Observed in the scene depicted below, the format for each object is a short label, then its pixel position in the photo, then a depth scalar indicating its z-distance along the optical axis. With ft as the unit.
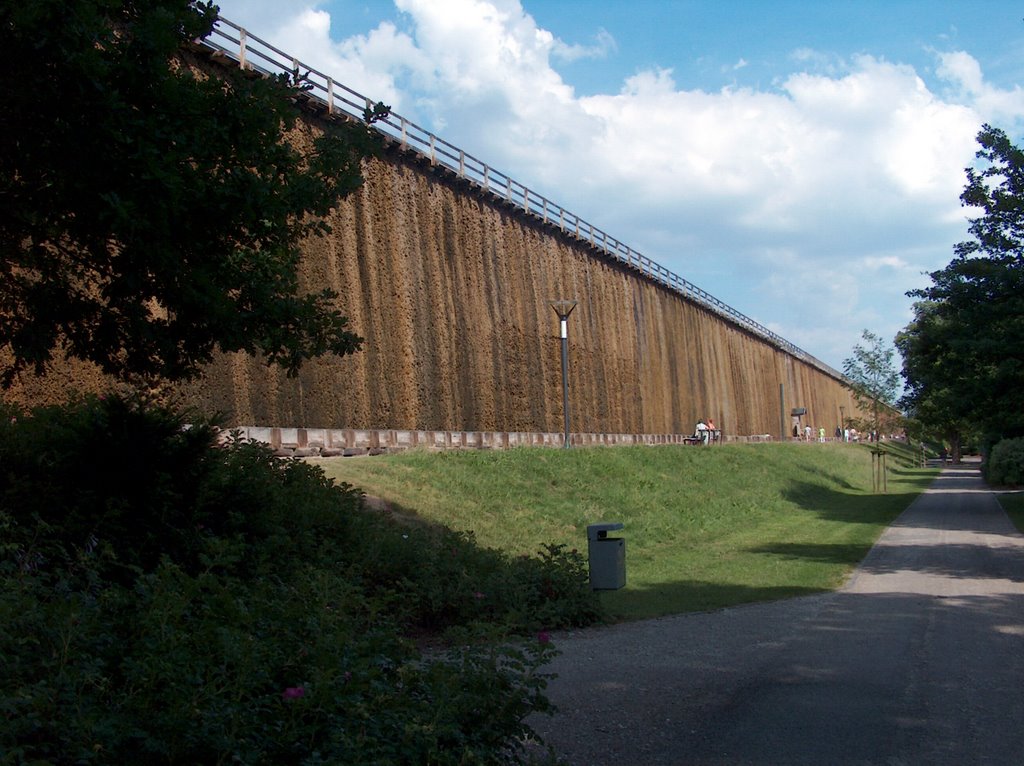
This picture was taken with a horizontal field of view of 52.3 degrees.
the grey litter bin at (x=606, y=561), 42.16
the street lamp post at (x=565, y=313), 112.27
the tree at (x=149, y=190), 29.58
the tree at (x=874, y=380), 171.63
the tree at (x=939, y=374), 100.01
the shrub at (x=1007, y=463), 154.92
